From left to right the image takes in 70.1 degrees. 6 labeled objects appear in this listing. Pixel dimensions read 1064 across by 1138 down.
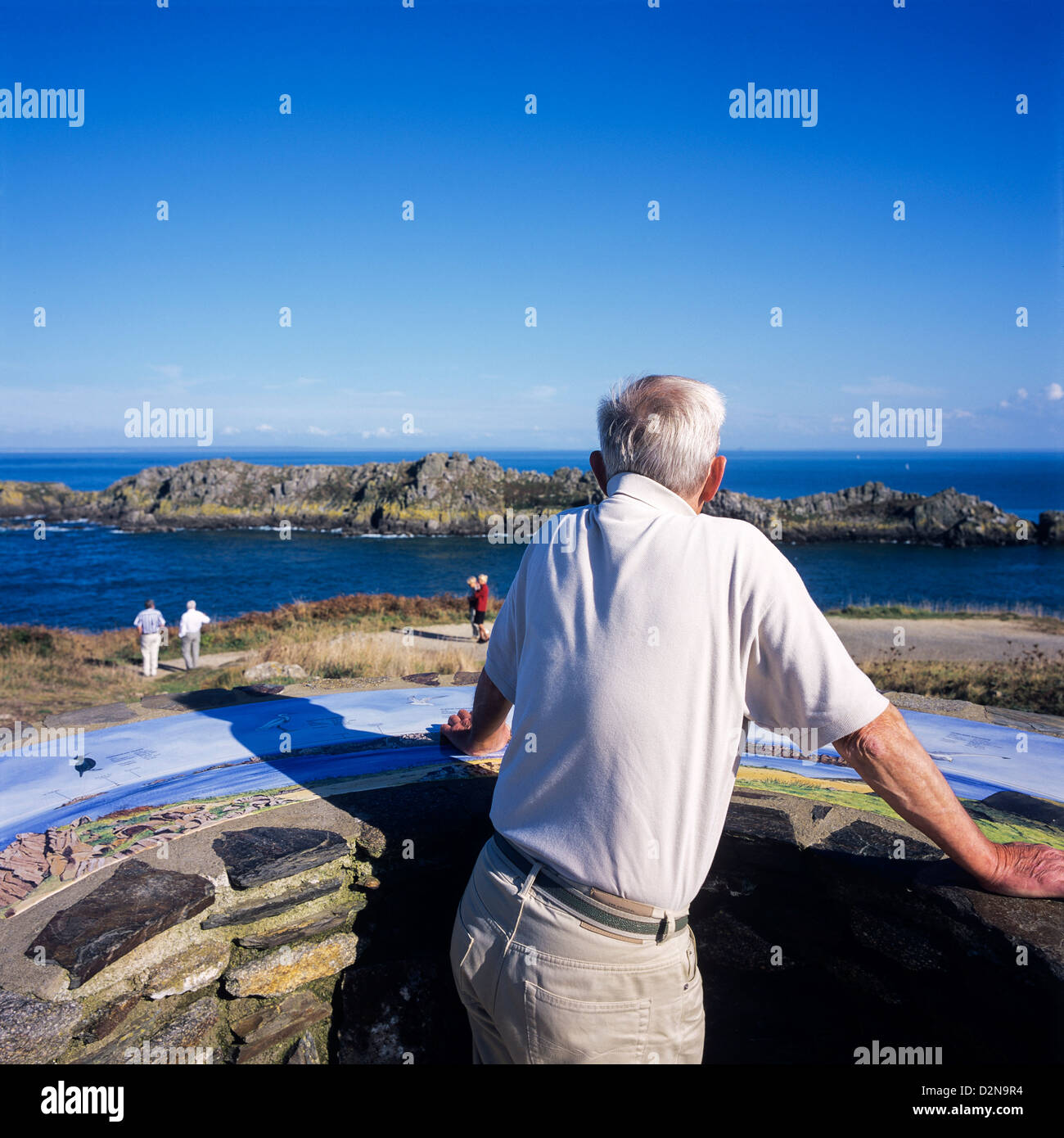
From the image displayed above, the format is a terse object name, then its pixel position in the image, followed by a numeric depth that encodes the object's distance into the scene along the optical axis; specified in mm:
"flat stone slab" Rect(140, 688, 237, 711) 4895
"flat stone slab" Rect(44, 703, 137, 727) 4675
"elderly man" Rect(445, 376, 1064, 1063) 1550
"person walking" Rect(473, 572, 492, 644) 17266
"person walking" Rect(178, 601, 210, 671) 15000
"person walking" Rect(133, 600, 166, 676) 14164
